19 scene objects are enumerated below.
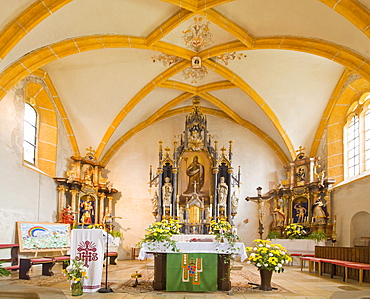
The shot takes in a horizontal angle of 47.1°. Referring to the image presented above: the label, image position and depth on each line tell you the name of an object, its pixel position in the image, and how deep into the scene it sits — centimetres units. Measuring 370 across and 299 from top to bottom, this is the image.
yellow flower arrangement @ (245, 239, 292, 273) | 848
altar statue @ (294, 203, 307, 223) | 1563
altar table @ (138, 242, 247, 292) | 833
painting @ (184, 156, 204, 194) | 1678
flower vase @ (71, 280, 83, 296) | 755
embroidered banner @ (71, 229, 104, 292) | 810
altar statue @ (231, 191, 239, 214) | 1638
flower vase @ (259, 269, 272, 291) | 857
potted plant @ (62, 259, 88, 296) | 753
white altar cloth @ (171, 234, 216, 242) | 1420
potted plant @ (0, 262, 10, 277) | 667
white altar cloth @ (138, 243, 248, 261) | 834
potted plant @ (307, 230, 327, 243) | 1418
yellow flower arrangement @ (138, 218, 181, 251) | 835
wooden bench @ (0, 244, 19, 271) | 1062
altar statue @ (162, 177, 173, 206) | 1622
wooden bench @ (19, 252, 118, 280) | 977
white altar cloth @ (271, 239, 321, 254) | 1443
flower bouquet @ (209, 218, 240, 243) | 848
